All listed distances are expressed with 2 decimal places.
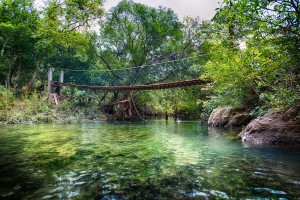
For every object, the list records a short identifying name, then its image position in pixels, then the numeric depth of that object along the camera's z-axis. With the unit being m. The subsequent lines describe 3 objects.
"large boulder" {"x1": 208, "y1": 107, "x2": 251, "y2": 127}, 8.88
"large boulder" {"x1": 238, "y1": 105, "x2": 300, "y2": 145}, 4.66
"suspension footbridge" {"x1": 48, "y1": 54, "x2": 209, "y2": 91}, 17.14
